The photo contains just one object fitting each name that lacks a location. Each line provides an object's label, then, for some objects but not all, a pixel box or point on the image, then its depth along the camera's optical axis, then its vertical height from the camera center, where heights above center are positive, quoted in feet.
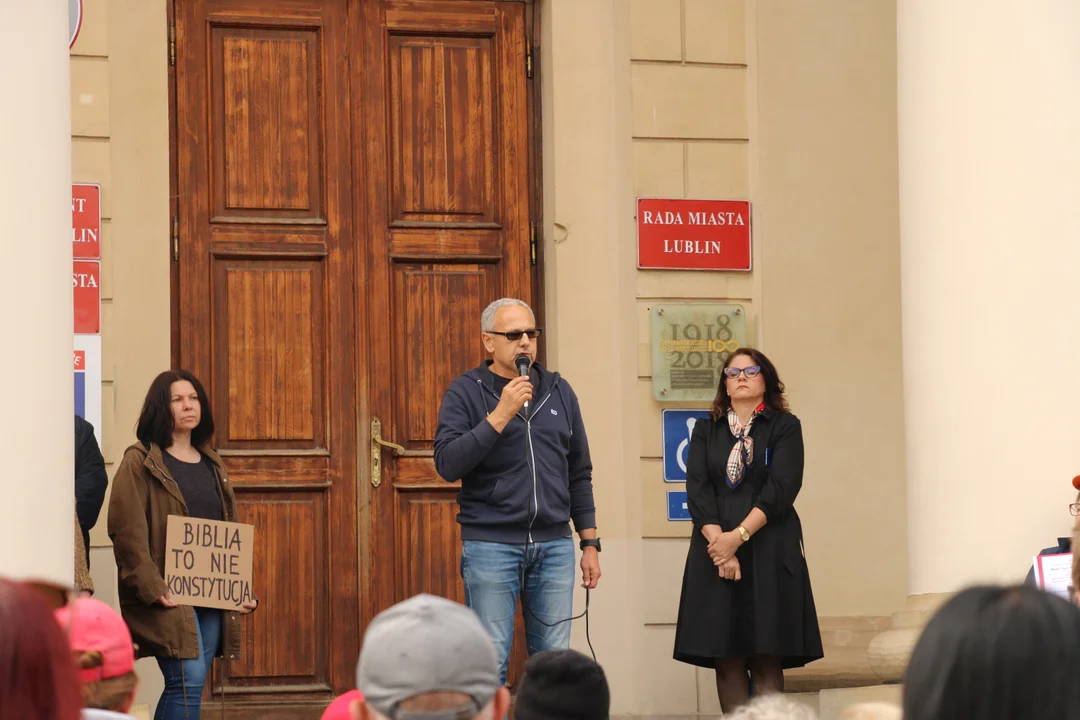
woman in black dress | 42.65 -2.46
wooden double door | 49.36 +1.91
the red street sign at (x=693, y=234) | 51.18 +2.48
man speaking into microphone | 38.60 -1.28
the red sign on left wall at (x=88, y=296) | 47.45 +1.48
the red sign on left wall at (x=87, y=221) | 47.69 +2.67
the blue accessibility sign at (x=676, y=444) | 50.84 -1.04
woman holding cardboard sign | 40.08 -1.71
